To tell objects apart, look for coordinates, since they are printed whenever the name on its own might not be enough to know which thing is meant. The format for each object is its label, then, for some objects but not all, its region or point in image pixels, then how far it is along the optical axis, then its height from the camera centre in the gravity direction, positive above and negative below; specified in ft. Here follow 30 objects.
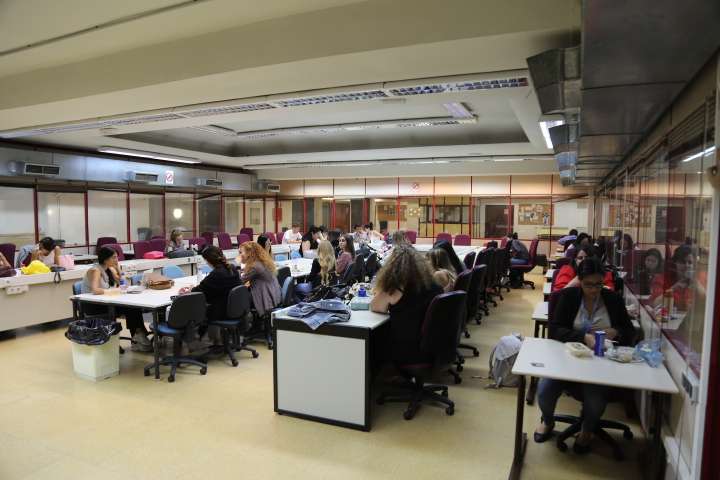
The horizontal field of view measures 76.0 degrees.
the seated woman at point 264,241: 23.62 -1.25
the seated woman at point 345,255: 20.89 -1.77
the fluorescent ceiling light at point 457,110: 19.11 +4.76
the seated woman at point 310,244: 29.59 -1.77
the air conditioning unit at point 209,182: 38.32 +2.87
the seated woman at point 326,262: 19.84 -1.93
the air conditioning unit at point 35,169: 26.24 +2.67
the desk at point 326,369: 10.82 -3.69
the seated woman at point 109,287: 16.52 -2.63
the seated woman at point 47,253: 21.99 -1.85
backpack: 13.73 -4.30
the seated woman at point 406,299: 11.40 -2.03
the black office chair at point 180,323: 14.01 -3.32
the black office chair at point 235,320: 15.43 -3.55
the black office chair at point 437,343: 11.14 -3.06
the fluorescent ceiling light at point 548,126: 14.41 +3.15
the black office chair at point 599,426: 10.13 -4.73
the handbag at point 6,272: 18.77 -2.39
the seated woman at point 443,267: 14.79 -1.66
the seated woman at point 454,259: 19.02 -1.71
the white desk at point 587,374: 7.98 -2.79
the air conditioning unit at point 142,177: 33.09 +2.83
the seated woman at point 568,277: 15.23 -1.92
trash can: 14.24 -4.14
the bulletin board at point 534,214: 41.65 +0.51
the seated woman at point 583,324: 10.12 -2.40
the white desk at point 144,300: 14.69 -2.81
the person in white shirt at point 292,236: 39.58 -1.65
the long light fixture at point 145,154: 30.05 +4.29
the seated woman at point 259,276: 16.99 -2.22
